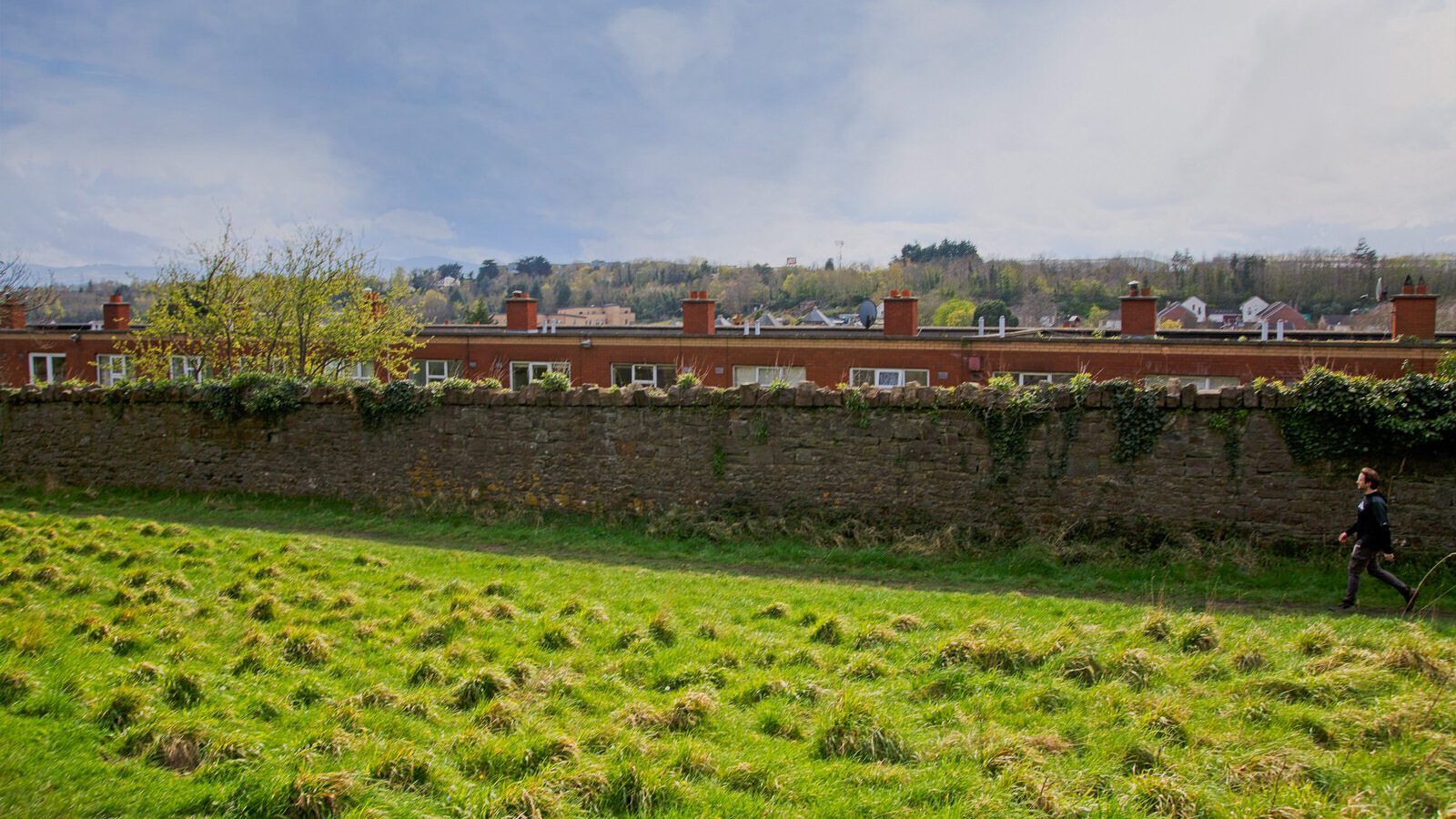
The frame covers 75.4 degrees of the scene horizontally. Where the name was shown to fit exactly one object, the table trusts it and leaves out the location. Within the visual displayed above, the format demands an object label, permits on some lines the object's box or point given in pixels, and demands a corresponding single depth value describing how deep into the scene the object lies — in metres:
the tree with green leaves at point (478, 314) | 60.76
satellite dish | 39.12
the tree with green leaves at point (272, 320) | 25.77
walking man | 10.49
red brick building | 27.62
